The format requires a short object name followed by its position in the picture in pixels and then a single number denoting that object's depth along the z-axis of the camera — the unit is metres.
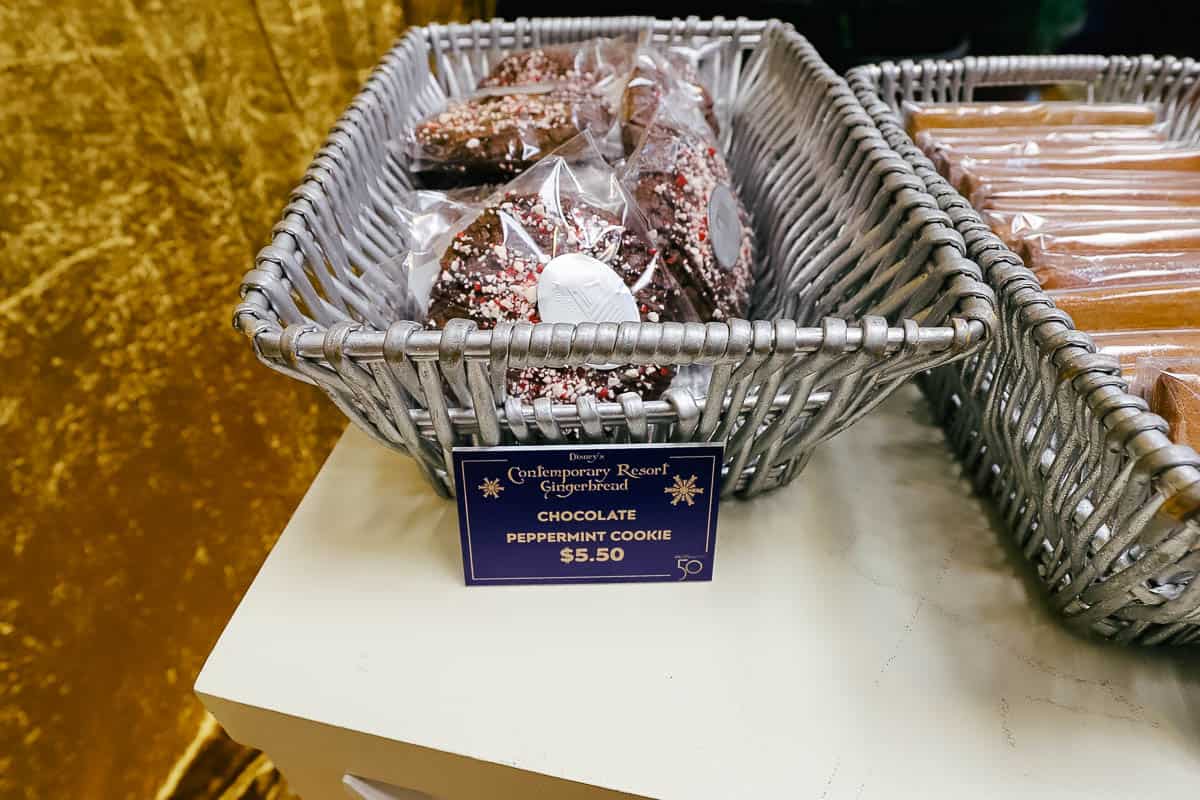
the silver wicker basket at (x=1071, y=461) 0.54
